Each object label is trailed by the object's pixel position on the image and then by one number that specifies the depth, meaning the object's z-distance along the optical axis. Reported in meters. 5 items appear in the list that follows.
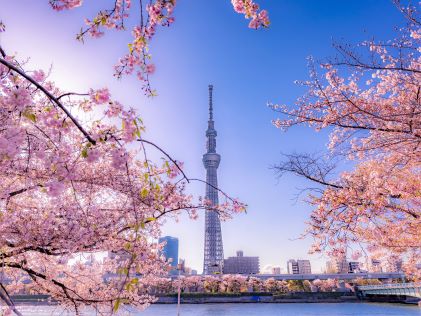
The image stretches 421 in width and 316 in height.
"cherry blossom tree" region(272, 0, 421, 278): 4.45
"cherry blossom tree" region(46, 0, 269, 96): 2.41
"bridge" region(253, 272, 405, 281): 66.06
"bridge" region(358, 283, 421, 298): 42.67
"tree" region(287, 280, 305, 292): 70.94
